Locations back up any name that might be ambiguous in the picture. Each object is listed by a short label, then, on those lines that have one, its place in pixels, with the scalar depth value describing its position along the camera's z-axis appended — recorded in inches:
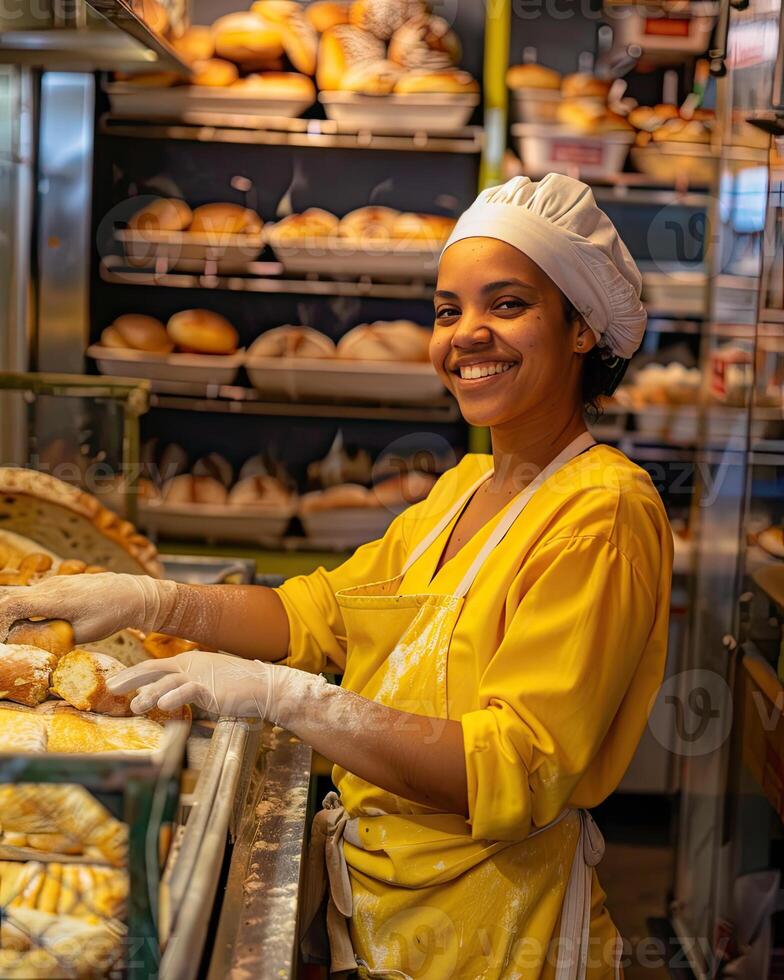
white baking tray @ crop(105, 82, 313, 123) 135.5
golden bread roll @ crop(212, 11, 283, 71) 138.7
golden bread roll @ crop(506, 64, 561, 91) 137.5
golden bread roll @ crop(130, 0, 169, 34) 76.5
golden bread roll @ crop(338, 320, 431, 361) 140.8
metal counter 42.4
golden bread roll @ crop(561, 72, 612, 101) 140.0
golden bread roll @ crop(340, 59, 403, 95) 135.6
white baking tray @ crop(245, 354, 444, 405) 139.2
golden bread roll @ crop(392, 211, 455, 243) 137.9
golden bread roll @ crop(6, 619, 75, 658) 53.8
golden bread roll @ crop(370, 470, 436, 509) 142.8
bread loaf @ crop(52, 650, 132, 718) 50.6
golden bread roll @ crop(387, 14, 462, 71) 137.8
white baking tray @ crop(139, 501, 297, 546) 142.2
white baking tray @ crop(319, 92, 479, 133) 134.8
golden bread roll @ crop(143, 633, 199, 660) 64.7
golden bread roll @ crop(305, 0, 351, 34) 140.9
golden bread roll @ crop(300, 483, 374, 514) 142.5
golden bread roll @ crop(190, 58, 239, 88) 137.1
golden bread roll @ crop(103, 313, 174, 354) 141.3
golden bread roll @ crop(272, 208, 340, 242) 138.5
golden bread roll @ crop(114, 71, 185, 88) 136.4
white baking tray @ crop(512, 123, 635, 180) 138.2
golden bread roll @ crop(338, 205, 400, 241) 139.6
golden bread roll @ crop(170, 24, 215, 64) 138.9
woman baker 47.7
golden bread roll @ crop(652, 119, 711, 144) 140.9
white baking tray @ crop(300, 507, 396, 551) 142.0
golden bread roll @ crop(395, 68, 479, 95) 135.3
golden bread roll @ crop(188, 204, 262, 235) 139.5
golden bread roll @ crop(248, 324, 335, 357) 141.2
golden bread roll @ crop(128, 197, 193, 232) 140.7
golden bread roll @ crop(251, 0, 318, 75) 139.6
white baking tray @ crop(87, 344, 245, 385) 139.3
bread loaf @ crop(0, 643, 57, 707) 49.9
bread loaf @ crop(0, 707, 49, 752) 44.4
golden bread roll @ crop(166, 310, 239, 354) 142.6
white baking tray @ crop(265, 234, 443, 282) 137.1
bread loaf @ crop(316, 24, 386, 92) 137.6
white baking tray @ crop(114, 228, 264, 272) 137.6
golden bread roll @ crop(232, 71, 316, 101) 136.3
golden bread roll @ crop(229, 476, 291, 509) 142.6
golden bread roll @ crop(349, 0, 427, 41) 140.3
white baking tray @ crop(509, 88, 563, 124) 137.5
